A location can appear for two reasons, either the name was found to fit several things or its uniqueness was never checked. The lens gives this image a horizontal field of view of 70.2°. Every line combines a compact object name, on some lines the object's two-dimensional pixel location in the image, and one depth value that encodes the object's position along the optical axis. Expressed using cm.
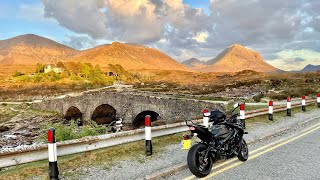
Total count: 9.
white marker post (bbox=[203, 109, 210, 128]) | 898
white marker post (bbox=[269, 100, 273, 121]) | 1282
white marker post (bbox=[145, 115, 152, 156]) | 685
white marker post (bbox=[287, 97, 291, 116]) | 1433
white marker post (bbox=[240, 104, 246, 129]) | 1066
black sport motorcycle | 533
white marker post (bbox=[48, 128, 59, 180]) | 506
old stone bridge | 2483
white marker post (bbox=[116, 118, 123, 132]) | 3151
